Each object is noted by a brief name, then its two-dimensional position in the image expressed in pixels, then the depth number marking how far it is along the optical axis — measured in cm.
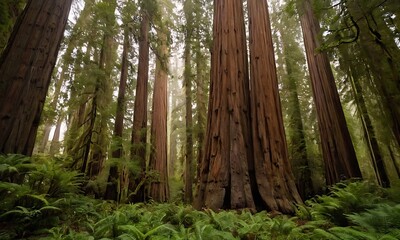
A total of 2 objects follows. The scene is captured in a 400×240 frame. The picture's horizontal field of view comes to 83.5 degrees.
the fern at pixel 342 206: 240
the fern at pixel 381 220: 168
